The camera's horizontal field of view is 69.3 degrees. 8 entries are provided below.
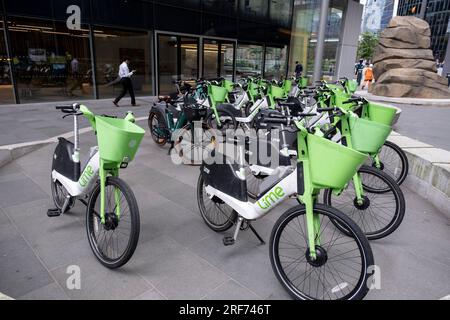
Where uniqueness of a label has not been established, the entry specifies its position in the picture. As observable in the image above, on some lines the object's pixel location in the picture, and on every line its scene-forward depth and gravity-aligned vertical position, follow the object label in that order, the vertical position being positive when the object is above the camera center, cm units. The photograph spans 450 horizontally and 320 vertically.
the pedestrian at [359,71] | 2189 -36
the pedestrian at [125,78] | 993 -62
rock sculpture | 1277 +11
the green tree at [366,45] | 5056 +310
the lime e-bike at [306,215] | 202 -115
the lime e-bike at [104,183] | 232 -105
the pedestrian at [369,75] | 1627 -45
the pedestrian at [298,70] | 1817 -36
